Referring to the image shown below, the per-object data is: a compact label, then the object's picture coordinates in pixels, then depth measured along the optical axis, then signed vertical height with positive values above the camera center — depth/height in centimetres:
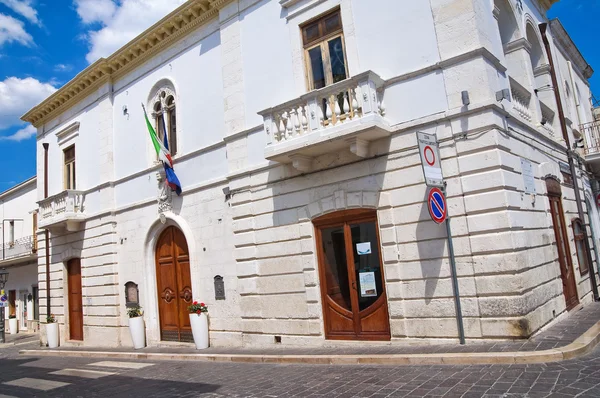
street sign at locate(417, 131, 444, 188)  739 +152
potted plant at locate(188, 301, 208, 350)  1144 -123
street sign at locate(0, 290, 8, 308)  2088 -11
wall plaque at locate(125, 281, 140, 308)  1375 -33
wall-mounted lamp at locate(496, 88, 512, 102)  791 +258
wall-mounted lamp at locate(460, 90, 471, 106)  776 +251
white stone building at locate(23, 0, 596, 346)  780 +185
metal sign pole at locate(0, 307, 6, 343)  2012 -126
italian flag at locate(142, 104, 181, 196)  1264 +329
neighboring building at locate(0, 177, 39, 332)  2358 +227
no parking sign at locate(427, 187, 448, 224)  738 +75
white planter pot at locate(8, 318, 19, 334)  2462 -155
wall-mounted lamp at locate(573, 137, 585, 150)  1277 +262
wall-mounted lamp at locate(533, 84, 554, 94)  1166 +384
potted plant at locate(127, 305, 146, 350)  1310 -129
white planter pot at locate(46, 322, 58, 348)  1616 -146
